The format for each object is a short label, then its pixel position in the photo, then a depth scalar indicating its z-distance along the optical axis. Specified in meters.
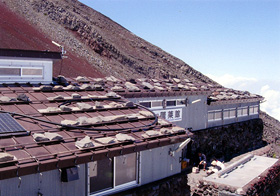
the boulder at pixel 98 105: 10.00
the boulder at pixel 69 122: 8.12
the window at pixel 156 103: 17.58
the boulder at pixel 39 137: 6.90
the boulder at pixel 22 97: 9.20
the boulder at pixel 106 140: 7.54
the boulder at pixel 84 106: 9.62
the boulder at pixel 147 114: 10.30
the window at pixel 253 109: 28.67
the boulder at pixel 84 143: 7.05
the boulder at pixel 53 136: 7.12
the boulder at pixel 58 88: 11.13
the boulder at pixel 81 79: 13.95
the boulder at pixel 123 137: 7.86
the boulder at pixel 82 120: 8.45
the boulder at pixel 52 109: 8.82
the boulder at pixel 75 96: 10.49
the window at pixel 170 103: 18.67
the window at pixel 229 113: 24.69
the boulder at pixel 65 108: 9.13
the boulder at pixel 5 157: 5.69
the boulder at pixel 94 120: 8.65
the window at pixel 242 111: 26.53
